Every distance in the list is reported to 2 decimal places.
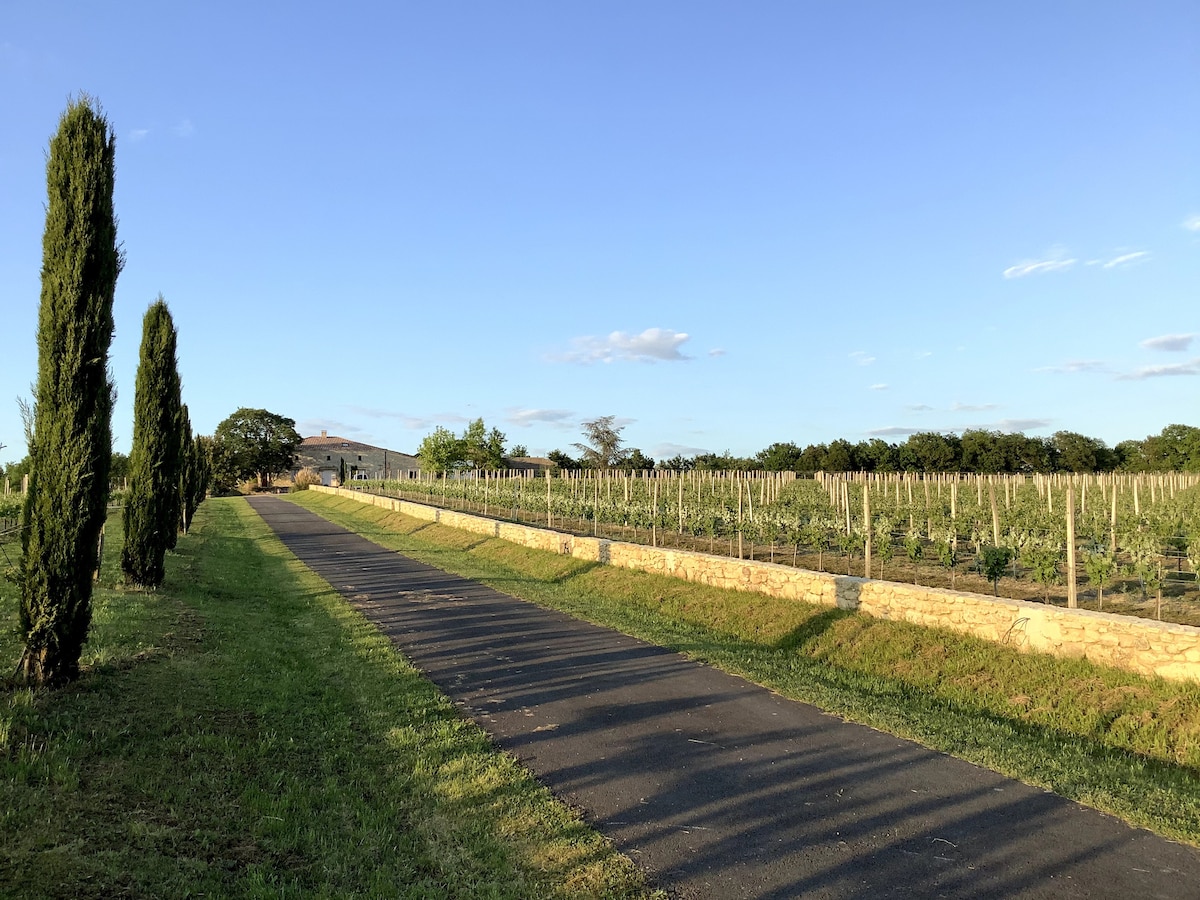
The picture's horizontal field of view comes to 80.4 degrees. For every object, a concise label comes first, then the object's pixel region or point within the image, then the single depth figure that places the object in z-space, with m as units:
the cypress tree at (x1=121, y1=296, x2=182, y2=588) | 11.67
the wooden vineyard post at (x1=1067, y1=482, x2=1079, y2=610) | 7.86
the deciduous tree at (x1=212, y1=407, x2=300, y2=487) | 71.62
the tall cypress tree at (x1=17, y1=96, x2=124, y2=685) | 6.17
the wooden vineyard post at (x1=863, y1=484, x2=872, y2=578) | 10.64
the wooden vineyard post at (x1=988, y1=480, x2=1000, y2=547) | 13.48
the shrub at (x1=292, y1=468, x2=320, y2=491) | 71.94
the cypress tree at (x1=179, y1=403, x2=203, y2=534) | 22.16
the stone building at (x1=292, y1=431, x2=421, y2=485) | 87.44
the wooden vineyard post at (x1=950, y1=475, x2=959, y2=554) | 15.02
